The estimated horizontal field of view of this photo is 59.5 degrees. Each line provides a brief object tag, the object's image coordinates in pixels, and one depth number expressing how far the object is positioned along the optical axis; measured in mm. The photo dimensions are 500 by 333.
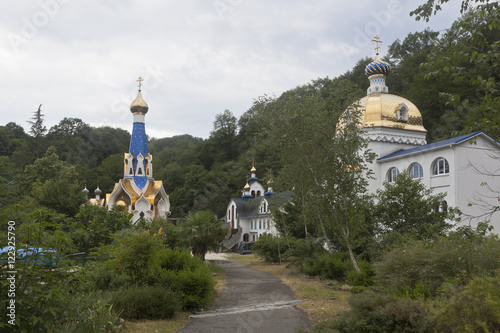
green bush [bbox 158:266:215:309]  10797
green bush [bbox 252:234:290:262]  27516
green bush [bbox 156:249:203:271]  11680
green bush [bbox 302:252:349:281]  16859
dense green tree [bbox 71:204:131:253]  16156
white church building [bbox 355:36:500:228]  25406
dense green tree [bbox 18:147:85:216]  23844
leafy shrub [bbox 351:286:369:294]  12334
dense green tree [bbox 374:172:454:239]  16812
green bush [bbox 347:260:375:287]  14117
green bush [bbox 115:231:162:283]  10523
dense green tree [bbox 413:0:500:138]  5906
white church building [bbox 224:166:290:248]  50425
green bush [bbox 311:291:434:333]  6672
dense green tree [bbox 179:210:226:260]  20188
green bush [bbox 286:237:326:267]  21141
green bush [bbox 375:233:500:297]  8852
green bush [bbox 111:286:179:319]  9375
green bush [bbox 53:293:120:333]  6323
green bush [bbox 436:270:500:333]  5777
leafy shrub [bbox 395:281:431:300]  8633
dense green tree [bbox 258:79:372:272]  16344
